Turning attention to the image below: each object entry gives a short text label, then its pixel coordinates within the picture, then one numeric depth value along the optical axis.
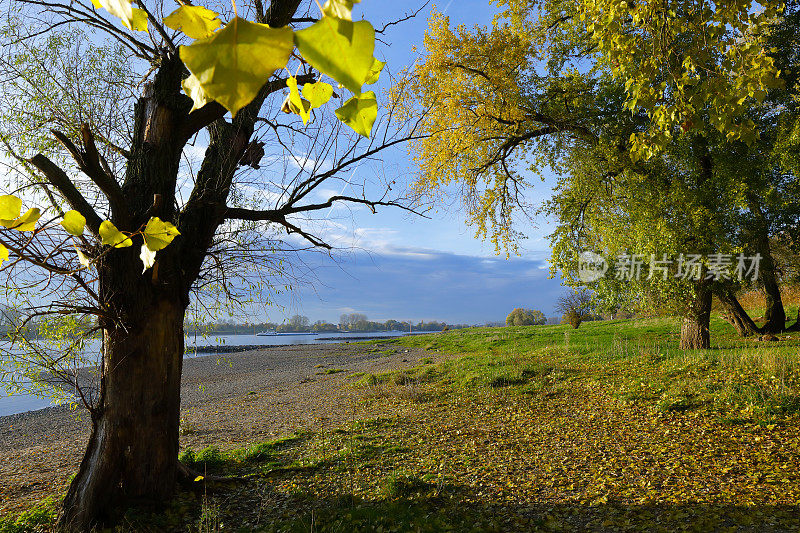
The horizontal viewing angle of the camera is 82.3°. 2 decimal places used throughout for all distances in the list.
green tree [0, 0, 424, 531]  3.82
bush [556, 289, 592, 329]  25.89
